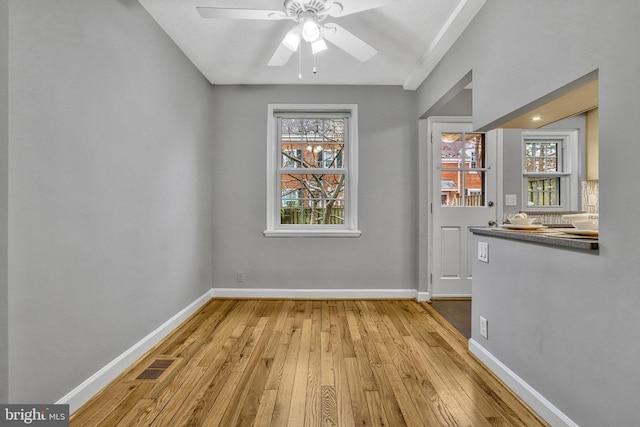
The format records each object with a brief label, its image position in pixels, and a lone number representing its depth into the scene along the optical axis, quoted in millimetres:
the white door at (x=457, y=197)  3861
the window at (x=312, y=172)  3920
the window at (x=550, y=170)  3885
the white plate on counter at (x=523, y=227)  2082
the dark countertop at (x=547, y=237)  1396
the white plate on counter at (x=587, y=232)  1582
